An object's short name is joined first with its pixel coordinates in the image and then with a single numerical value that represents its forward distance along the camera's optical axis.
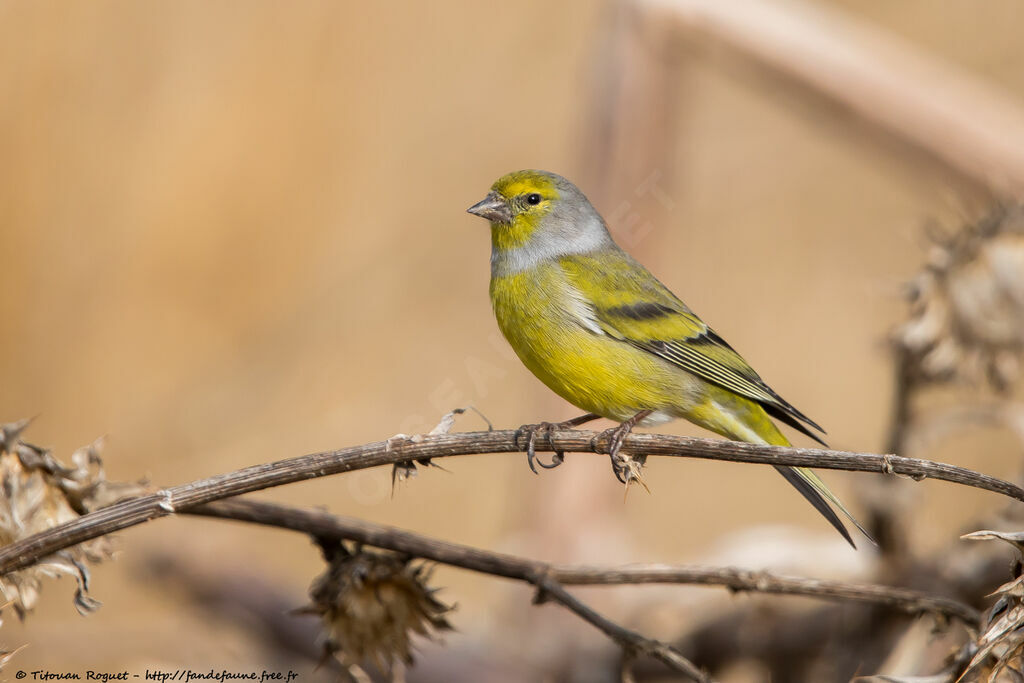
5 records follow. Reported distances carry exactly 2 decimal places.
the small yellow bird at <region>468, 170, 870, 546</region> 6.36
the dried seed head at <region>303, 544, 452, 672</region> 4.79
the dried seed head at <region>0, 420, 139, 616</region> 4.09
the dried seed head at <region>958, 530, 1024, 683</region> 3.64
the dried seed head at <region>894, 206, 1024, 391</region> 6.45
